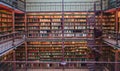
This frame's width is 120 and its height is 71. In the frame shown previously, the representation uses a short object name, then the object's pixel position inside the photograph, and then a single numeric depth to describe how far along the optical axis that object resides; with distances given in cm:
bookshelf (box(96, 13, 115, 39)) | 437
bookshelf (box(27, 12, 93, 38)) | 452
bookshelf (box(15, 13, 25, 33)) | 454
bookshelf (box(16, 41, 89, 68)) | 460
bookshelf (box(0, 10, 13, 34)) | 367
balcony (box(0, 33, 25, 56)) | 271
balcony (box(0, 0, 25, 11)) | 385
